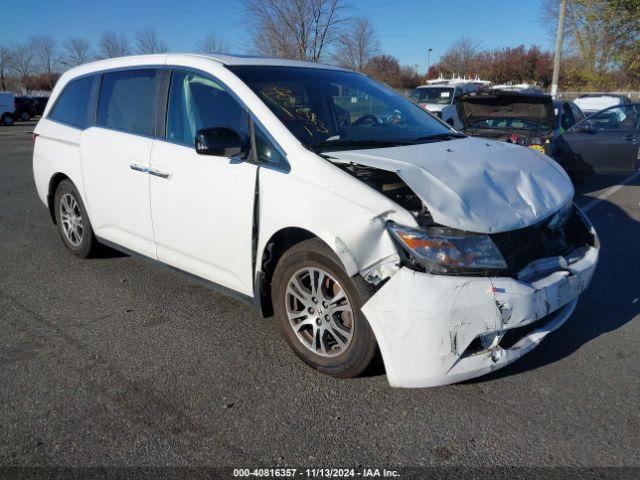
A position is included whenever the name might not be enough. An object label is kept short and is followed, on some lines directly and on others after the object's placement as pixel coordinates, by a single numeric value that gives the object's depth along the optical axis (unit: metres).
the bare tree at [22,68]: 61.34
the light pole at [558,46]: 22.38
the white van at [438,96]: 14.40
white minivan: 2.68
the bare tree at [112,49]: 33.81
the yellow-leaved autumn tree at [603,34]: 17.81
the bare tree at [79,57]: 44.09
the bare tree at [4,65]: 61.06
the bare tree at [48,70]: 60.31
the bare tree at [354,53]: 21.50
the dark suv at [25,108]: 34.50
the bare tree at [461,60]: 50.59
